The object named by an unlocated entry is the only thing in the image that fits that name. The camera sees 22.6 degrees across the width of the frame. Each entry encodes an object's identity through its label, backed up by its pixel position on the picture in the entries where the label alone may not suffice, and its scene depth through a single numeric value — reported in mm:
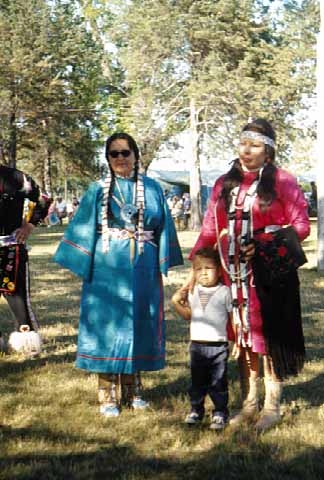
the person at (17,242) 5965
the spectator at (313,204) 38844
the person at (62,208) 39175
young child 4660
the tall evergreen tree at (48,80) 35688
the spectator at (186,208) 35750
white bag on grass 6305
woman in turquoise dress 4941
